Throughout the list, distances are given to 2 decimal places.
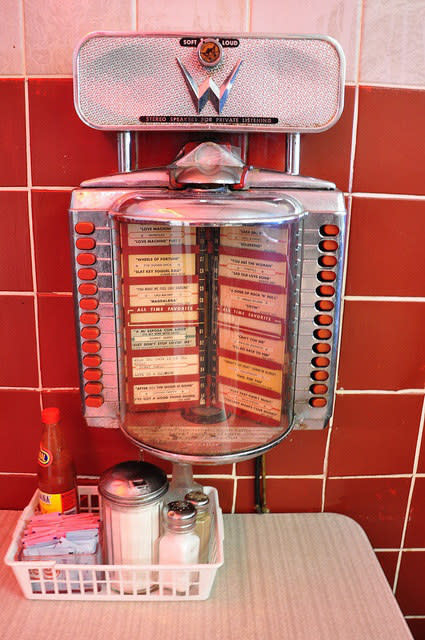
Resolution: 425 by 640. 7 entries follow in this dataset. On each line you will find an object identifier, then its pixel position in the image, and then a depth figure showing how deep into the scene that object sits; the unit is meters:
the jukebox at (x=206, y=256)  0.96
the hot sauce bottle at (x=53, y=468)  1.09
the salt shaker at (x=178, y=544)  0.99
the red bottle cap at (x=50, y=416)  1.08
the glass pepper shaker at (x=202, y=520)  1.05
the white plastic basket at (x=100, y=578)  0.98
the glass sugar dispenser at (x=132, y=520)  1.00
